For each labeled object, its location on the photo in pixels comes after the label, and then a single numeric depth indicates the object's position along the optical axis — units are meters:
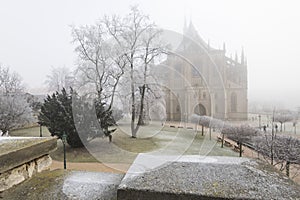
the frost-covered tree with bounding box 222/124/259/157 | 13.77
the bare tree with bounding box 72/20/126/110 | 13.61
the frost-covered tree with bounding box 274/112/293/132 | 19.75
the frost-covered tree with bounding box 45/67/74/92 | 32.19
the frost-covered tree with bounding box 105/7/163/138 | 11.25
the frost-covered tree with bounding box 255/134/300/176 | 7.24
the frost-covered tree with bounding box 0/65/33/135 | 13.04
